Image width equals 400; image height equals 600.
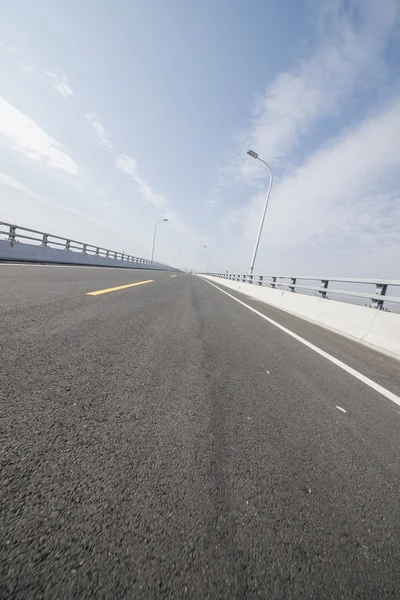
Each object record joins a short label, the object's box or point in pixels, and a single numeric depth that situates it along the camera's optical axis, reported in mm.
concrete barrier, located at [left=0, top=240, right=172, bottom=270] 10864
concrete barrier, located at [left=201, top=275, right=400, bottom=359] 4469
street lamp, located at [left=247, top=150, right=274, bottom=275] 18677
